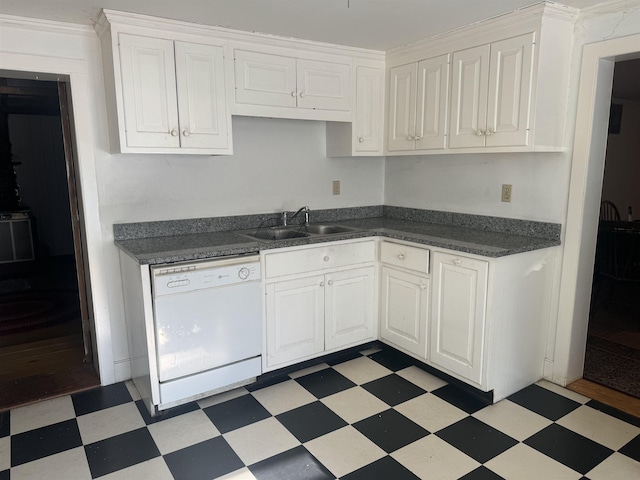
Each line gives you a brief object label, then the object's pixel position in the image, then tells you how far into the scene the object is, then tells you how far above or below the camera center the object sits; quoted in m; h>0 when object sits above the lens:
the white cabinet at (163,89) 2.32 +0.38
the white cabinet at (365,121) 3.13 +0.28
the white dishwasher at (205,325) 2.27 -0.86
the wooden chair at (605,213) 5.22 -0.62
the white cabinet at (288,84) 2.66 +0.47
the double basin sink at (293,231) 3.06 -0.49
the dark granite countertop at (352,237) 2.31 -0.46
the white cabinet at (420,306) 2.42 -0.86
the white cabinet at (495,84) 2.34 +0.43
